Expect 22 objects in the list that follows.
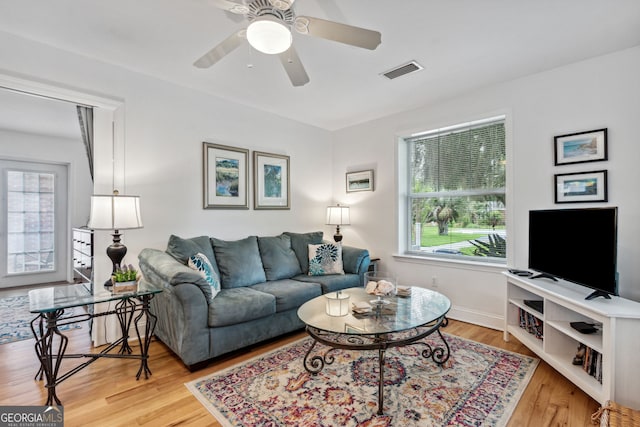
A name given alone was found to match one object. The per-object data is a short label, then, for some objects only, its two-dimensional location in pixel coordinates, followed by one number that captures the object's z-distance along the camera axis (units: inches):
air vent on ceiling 108.0
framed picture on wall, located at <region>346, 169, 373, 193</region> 169.8
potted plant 88.6
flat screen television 78.5
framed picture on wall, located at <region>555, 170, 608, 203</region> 100.1
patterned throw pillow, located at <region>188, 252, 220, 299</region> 102.3
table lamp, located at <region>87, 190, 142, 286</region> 90.8
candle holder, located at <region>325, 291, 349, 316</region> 85.5
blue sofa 90.3
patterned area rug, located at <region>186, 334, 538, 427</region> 69.7
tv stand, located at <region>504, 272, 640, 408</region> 67.1
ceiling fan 59.2
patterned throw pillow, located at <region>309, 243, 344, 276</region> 141.0
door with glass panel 183.6
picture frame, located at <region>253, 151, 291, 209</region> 152.3
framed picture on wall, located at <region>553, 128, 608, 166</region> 100.4
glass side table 73.0
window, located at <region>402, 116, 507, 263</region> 130.2
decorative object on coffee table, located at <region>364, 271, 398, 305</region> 92.4
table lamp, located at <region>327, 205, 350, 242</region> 172.9
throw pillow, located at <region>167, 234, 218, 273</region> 111.7
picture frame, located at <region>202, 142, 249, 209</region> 134.4
